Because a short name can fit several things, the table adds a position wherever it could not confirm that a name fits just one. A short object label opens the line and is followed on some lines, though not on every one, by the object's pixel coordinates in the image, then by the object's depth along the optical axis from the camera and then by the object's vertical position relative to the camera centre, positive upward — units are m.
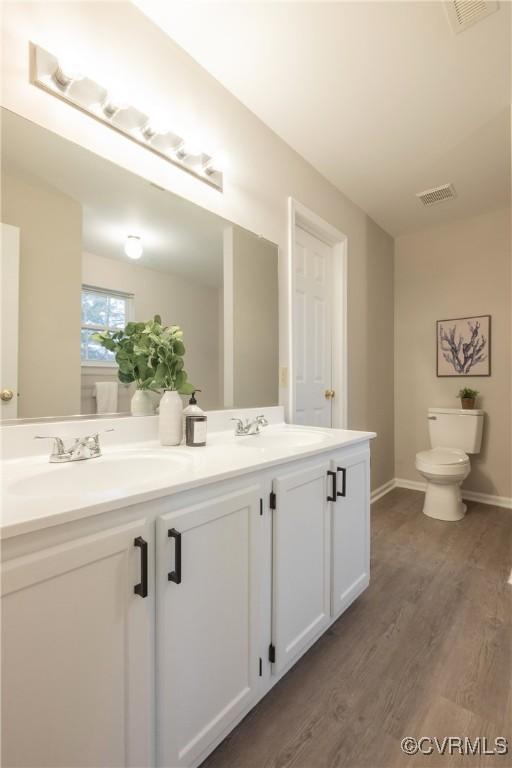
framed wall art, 3.13 +0.38
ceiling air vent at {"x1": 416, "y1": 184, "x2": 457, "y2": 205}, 2.71 +1.52
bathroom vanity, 0.64 -0.48
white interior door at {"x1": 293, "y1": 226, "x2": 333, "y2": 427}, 2.38 +0.41
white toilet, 2.72 -0.55
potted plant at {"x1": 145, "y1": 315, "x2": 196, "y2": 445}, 1.35 +0.04
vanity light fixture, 1.11 +1.00
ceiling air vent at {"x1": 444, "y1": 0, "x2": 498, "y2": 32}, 1.38 +1.50
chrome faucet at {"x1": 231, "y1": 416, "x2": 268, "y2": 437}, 1.71 -0.19
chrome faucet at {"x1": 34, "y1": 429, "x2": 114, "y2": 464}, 1.07 -0.19
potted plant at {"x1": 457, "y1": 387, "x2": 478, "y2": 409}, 3.10 -0.08
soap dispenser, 1.38 -0.16
